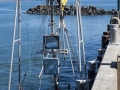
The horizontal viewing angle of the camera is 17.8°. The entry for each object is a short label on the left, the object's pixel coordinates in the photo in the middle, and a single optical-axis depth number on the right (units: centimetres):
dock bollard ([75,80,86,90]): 1294
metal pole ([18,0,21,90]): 1222
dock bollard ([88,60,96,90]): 1426
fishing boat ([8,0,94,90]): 1266
